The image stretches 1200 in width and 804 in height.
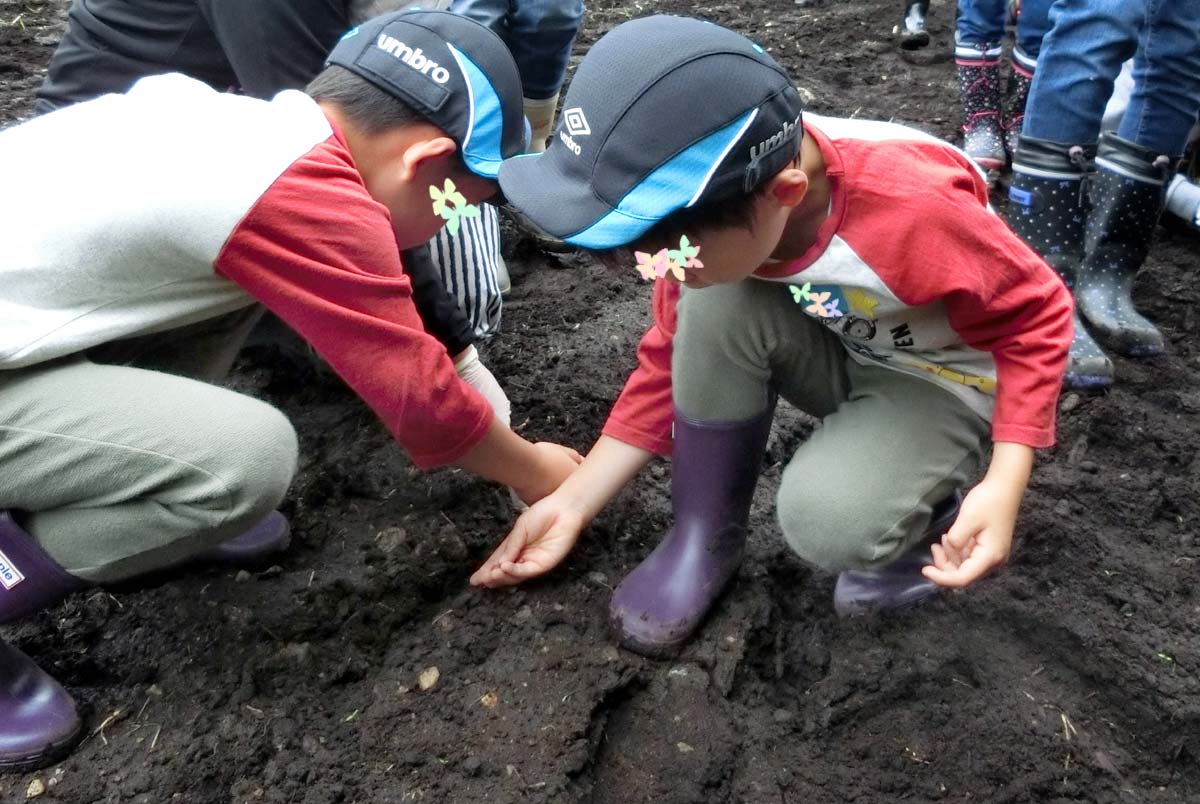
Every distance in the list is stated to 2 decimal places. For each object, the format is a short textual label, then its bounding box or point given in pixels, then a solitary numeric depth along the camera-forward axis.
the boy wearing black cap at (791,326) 1.09
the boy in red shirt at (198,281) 1.28
